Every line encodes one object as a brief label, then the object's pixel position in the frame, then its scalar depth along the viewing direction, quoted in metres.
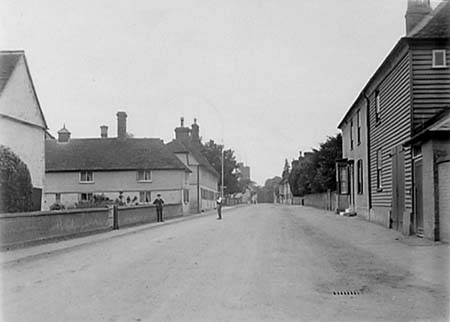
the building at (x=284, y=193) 131.38
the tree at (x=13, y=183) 21.36
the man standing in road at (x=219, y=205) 36.00
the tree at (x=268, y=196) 188.38
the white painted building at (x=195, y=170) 62.75
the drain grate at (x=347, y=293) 9.12
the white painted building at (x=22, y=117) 26.33
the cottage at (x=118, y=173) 52.50
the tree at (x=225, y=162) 96.44
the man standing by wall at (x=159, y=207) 34.50
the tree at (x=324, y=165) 51.56
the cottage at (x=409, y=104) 19.12
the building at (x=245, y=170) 196.52
